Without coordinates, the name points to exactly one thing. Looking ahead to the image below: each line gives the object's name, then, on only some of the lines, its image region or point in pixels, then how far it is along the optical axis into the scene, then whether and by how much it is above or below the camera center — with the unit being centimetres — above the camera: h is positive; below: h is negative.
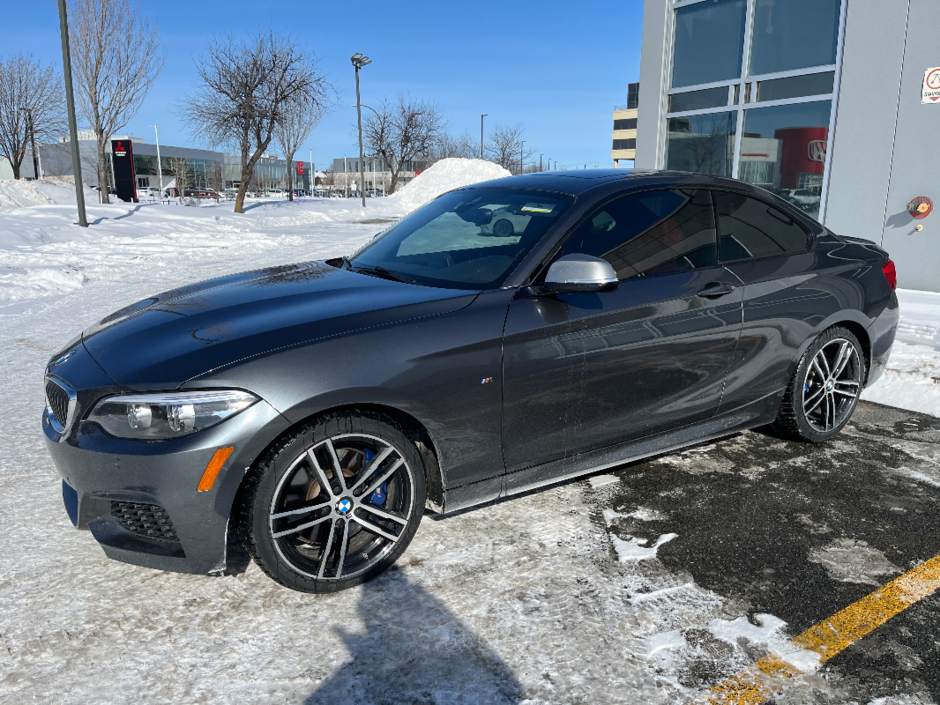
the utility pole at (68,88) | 1578 +258
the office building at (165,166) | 6750 +429
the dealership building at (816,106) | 843 +148
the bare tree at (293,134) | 3843 +429
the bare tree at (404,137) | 5238 +532
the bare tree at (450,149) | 6698 +593
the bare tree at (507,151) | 6731 +556
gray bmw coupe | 242 -64
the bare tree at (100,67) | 2597 +510
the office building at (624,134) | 8500 +949
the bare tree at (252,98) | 2875 +446
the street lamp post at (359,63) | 3725 +786
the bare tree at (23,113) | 4459 +581
